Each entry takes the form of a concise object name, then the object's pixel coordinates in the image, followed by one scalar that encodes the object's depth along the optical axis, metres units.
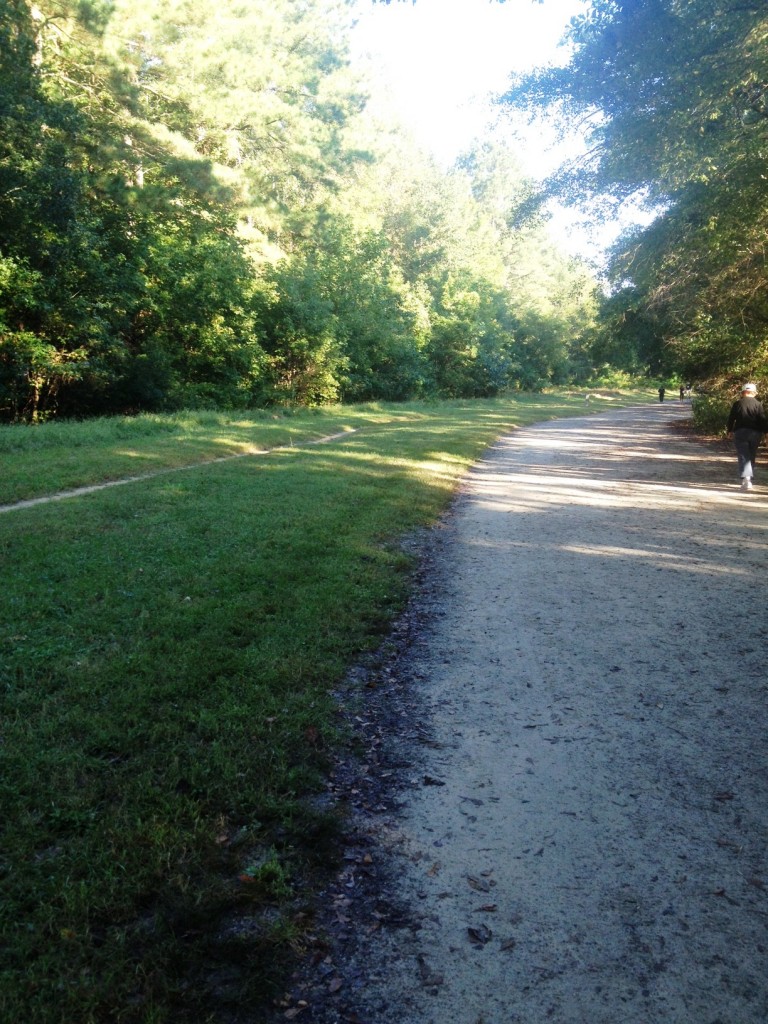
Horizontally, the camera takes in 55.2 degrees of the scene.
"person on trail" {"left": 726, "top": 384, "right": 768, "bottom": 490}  12.83
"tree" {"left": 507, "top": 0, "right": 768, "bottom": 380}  10.24
